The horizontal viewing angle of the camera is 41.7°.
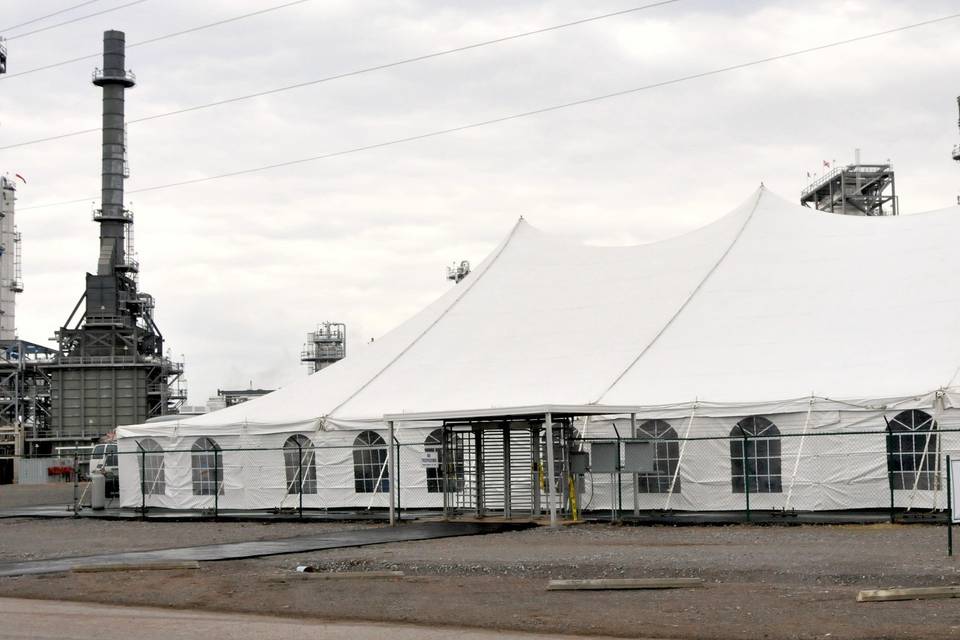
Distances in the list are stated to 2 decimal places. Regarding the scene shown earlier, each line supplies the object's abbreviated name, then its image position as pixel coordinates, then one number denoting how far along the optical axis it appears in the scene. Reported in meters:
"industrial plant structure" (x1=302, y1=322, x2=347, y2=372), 96.06
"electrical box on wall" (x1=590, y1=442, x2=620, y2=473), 21.75
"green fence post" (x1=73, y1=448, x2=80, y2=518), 27.76
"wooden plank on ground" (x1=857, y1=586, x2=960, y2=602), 10.81
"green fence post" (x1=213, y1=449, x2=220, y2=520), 25.00
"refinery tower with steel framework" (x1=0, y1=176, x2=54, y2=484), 75.78
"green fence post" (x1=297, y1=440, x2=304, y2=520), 25.48
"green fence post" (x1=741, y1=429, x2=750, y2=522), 20.45
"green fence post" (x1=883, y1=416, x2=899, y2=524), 19.27
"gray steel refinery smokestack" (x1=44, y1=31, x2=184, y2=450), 76.69
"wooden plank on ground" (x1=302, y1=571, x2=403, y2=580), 13.50
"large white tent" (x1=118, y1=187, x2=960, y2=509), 21.75
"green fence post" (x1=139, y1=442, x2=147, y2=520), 25.98
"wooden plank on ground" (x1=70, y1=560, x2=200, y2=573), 14.91
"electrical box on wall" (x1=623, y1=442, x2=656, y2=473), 21.33
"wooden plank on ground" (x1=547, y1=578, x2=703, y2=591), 12.07
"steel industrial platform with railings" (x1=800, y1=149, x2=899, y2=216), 62.16
